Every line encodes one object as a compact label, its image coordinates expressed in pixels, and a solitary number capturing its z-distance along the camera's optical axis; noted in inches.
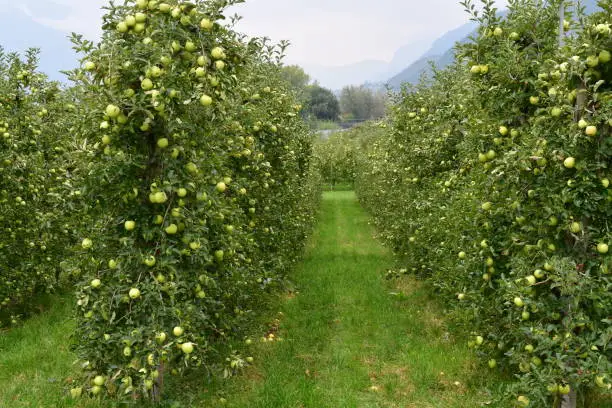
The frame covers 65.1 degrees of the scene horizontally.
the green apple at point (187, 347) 138.3
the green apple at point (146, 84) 130.7
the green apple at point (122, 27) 138.5
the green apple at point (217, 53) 144.3
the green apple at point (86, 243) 144.5
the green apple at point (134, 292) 135.8
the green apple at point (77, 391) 143.0
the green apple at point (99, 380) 139.2
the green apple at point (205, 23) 140.9
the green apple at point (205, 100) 139.2
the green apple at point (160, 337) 135.3
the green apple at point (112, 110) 129.4
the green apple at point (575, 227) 137.6
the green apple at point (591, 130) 130.9
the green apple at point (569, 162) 134.3
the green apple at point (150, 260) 138.6
